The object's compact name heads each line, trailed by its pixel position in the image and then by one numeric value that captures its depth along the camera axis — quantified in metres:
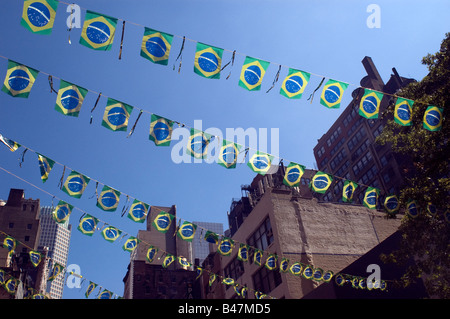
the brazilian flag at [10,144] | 10.40
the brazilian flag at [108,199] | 12.70
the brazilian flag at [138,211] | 13.41
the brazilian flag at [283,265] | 20.19
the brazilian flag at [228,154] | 11.89
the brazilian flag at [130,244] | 15.73
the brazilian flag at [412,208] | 14.06
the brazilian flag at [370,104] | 10.97
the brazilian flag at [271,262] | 19.92
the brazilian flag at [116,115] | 10.22
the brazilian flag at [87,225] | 14.34
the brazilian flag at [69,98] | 9.51
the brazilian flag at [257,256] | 18.08
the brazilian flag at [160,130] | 10.90
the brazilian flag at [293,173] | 13.01
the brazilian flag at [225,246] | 17.53
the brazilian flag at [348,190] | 14.27
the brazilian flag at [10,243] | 15.74
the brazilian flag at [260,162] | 12.48
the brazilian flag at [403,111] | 11.16
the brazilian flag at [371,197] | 14.62
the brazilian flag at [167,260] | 17.95
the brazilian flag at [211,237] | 18.21
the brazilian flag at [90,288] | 18.24
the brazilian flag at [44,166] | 11.27
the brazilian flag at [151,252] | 17.53
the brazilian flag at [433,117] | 11.27
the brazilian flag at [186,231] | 15.36
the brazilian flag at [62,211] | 13.41
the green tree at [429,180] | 13.11
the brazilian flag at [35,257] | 17.08
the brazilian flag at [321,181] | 13.99
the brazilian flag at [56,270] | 17.20
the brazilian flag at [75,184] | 12.06
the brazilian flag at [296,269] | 19.08
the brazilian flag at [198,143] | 11.45
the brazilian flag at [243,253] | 18.70
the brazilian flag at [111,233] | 14.81
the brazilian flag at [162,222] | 14.52
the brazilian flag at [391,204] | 14.52
